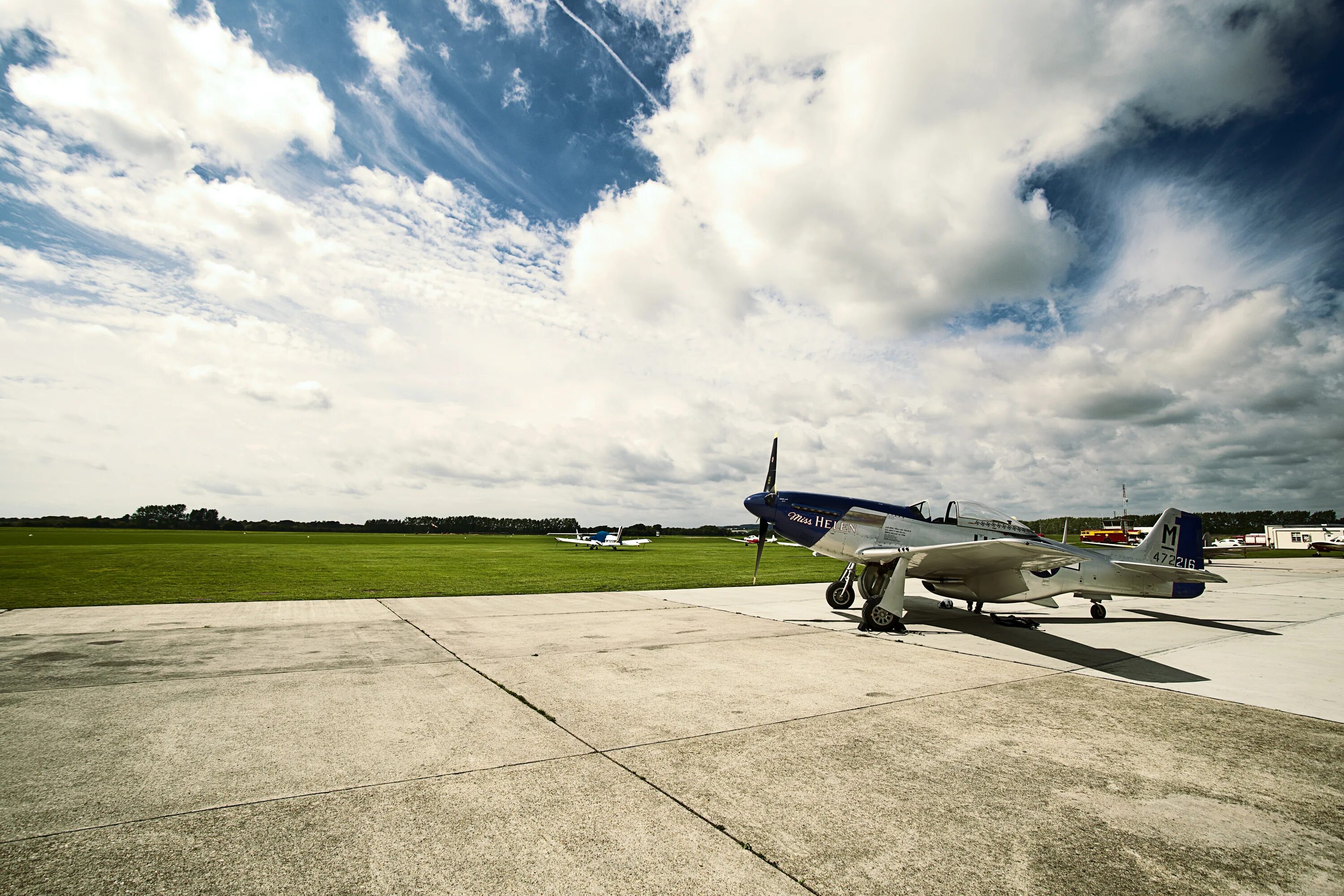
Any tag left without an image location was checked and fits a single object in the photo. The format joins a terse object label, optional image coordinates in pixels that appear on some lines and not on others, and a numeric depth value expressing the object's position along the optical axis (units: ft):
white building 268.21
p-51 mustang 35.09
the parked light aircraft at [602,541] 167.22
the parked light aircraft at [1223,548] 163.42
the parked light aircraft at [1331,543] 205.16
